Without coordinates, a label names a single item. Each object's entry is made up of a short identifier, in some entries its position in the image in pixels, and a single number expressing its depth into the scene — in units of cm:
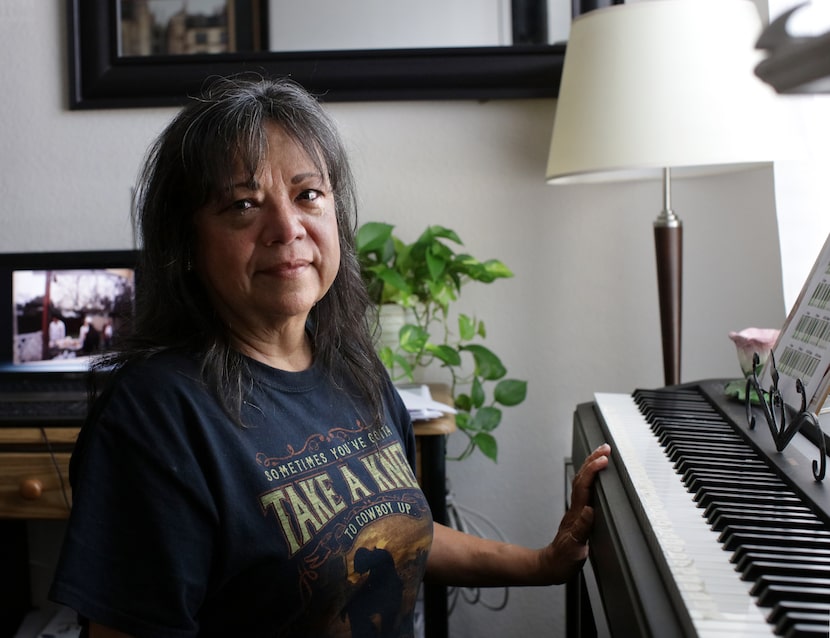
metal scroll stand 87
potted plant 176
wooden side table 152
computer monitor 184
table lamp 147
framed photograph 191
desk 155
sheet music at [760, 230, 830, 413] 98
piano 61
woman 88
